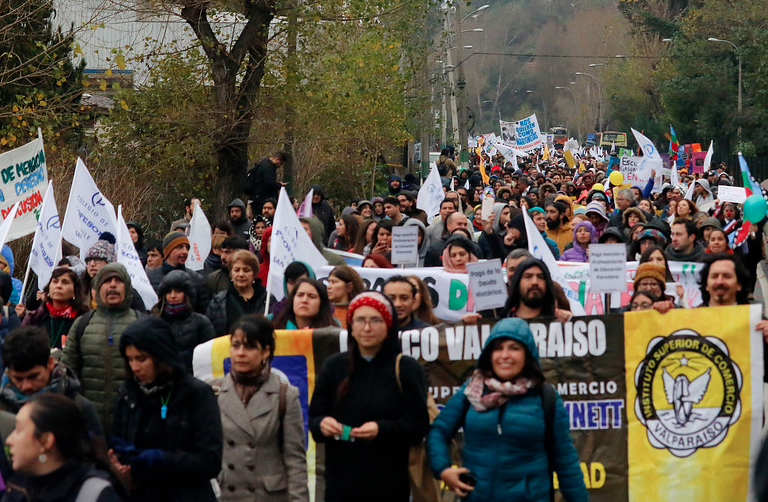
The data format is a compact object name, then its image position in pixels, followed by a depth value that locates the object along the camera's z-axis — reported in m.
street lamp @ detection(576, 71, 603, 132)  97.91
